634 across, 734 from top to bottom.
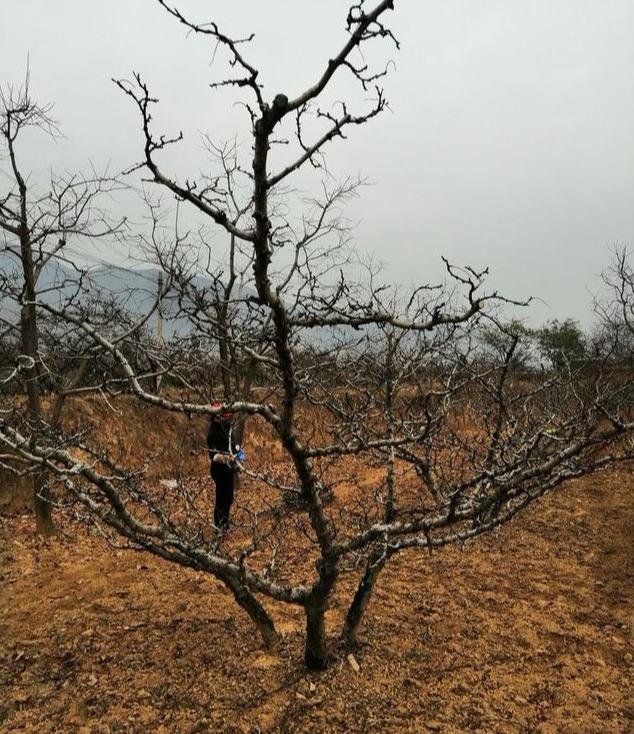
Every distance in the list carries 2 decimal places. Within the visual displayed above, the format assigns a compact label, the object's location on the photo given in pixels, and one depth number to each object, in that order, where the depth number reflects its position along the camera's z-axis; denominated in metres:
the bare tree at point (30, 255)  5.66
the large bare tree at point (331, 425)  1.94
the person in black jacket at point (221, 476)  6.68
